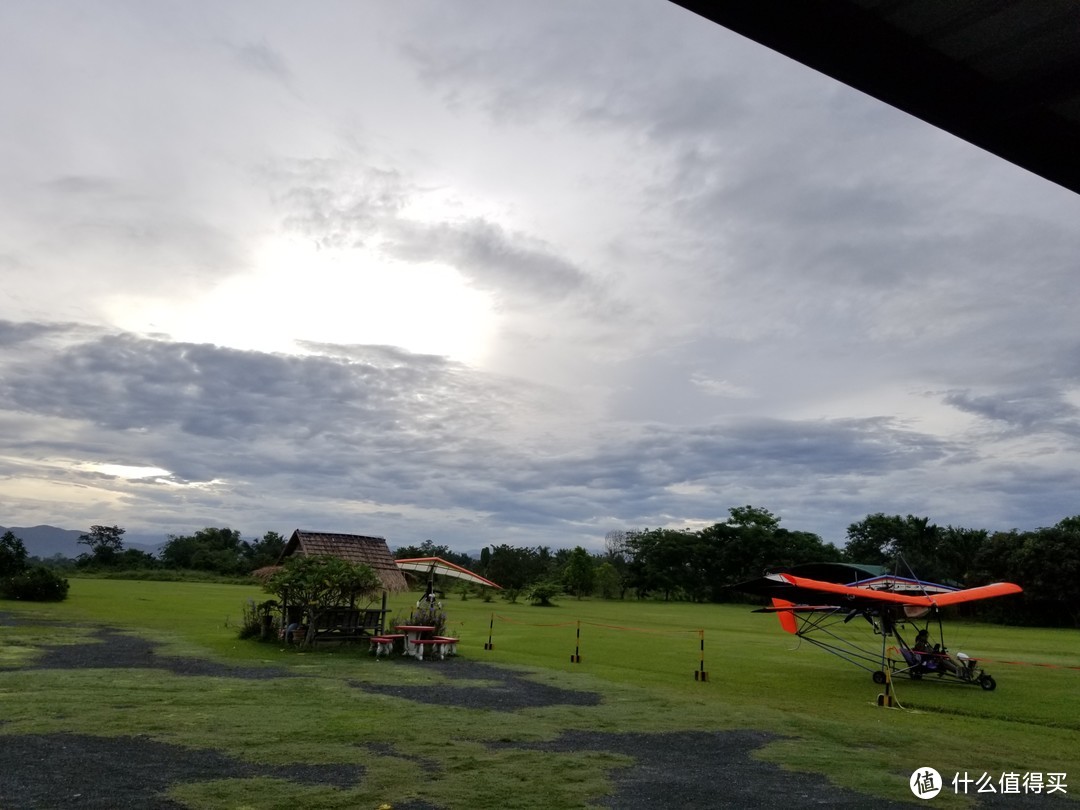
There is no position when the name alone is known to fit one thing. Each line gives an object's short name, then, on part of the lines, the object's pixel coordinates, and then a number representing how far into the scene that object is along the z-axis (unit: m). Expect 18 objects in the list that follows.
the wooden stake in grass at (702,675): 13.76
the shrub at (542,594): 46.44
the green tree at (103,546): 67.44
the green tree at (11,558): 31.75
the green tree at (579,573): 57.22
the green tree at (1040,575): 37.30
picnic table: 15.91
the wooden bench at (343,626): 17.66
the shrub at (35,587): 27.92
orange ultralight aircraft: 13.61
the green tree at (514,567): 59.38
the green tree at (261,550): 67.88
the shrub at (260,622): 18.08
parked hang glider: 20.36
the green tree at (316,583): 17.20
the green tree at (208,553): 67.00
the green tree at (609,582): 59.06
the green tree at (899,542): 47.56
